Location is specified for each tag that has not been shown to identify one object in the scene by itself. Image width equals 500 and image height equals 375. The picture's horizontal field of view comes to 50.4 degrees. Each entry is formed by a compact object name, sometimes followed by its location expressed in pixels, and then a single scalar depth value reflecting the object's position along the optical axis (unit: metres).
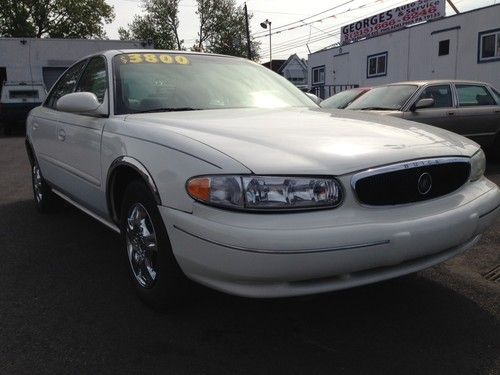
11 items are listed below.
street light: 41.97
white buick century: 2.29
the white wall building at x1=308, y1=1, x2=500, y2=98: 16.45
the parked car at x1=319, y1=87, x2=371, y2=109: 9.57
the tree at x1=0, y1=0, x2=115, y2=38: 43.91
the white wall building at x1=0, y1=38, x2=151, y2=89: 20.70
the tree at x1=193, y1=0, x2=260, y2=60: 55.84
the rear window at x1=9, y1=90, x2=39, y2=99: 17.66
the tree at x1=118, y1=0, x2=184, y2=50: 57.88
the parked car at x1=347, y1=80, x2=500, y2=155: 7.67
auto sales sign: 21.03
